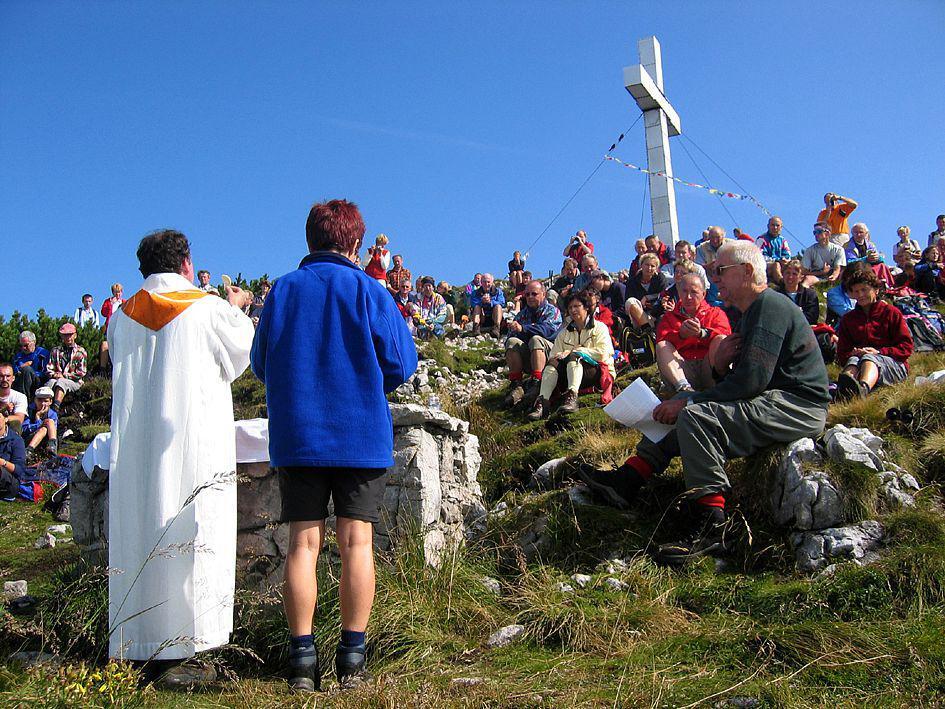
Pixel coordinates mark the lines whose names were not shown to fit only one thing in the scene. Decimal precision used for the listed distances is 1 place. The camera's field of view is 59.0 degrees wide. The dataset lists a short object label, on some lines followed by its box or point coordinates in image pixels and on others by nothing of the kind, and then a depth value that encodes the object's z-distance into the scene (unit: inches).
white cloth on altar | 190.4
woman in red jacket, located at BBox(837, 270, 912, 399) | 270.5
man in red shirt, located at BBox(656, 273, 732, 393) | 262.1
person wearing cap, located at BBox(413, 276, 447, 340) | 605.0
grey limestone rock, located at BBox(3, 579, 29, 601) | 217.0
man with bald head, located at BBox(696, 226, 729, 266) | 491.2
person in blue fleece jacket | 140.3
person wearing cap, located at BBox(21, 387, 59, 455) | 435.8
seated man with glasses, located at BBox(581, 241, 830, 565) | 190.9
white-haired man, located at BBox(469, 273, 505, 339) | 593.3
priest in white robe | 157.2
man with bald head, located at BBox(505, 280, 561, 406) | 372.2
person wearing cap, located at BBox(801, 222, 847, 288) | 541.6
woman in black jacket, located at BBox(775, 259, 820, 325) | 408.5
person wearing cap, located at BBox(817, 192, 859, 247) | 592.7
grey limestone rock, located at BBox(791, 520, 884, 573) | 178.1
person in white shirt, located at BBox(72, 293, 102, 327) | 615.2
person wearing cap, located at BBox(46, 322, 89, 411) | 524.7
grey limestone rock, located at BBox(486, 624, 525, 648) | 160.1
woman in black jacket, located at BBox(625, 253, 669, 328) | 457.4
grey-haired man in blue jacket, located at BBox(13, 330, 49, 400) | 513.7
